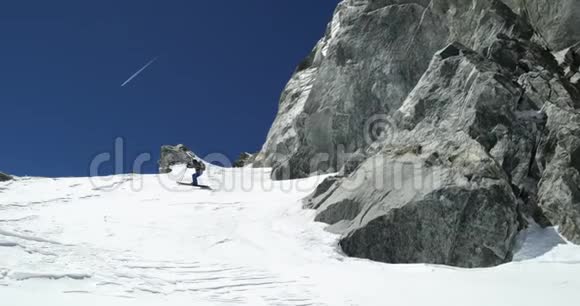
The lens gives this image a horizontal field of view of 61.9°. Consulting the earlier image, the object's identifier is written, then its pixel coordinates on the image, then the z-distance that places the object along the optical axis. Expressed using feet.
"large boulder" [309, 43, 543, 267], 47.26
